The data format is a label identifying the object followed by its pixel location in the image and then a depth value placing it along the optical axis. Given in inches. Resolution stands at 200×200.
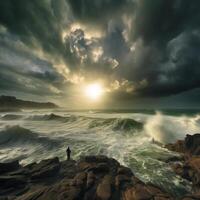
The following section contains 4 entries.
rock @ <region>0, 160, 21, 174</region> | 360.2
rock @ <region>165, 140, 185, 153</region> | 595.7
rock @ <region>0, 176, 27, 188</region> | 308.3
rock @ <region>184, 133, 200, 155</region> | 536.4
